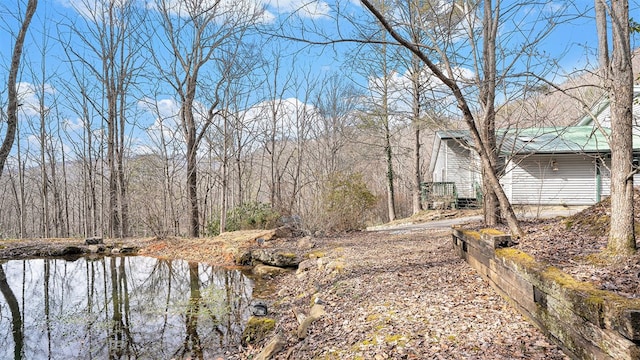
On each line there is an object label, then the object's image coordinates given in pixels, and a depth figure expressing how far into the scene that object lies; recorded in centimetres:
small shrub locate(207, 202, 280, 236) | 1388
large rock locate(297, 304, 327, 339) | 428
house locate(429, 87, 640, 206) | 1573
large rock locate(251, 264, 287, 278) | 872
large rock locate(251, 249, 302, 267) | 909
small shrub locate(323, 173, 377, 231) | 1336
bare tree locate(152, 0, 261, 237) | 1337
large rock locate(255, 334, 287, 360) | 399
